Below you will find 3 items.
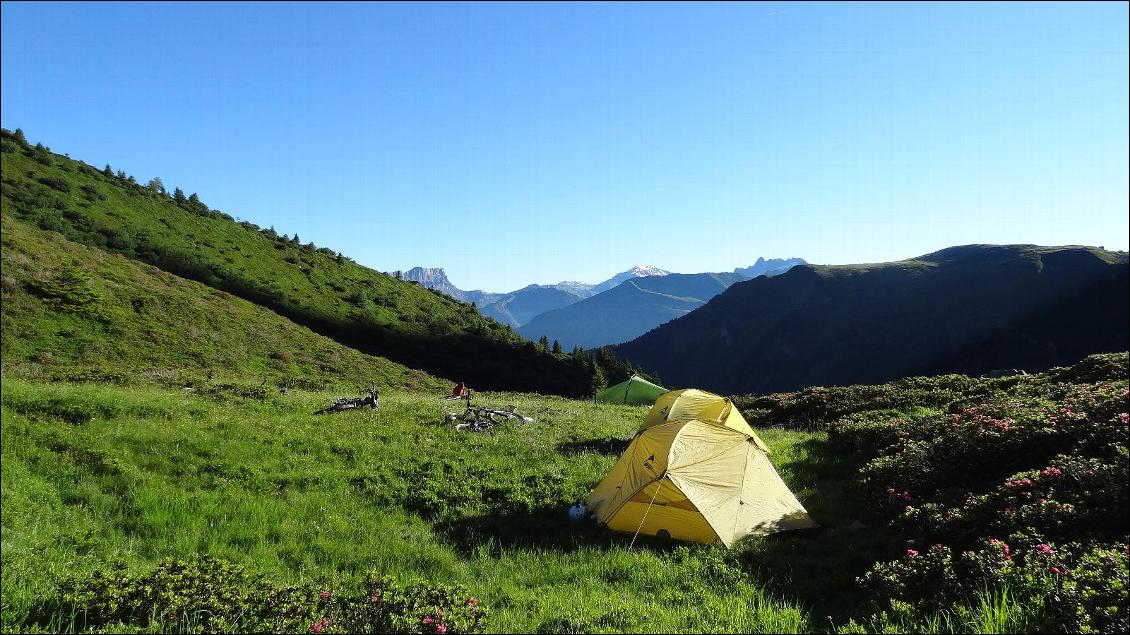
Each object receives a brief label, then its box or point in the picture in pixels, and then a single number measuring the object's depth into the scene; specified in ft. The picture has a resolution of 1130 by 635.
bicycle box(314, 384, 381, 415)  72.23
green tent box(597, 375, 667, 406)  134.51
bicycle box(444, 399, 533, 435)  67.41
